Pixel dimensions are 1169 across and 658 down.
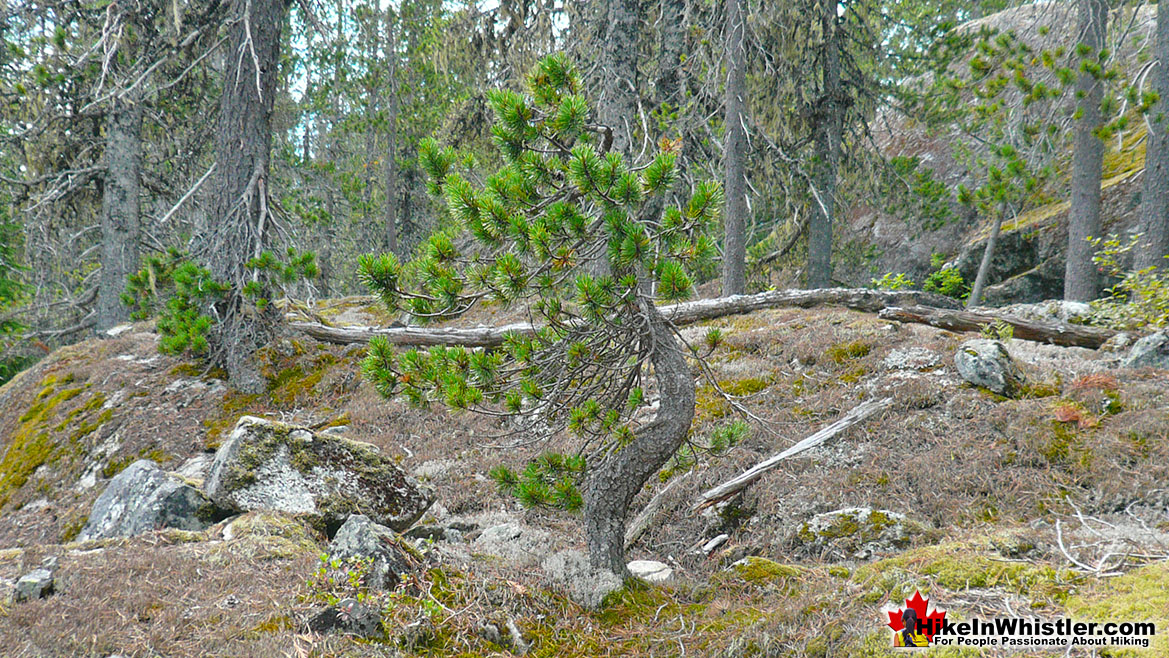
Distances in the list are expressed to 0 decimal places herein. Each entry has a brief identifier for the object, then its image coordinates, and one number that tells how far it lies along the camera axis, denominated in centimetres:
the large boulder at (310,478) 446
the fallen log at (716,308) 933
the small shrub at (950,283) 1323
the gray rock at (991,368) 592
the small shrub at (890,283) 1185
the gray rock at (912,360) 670
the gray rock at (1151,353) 627
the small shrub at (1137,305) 720
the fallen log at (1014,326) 773
